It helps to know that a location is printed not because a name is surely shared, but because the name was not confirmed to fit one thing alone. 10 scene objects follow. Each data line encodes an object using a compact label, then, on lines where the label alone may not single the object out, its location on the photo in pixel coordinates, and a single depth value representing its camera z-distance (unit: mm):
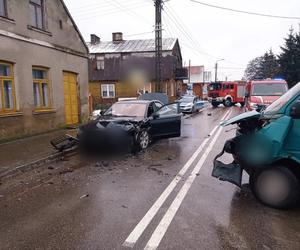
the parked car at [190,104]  20099
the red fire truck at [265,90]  12592
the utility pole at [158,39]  16635
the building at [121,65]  28934
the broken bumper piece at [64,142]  7171
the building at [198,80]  47944
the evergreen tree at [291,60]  29632
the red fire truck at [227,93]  27439
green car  3642
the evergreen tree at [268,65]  45420
